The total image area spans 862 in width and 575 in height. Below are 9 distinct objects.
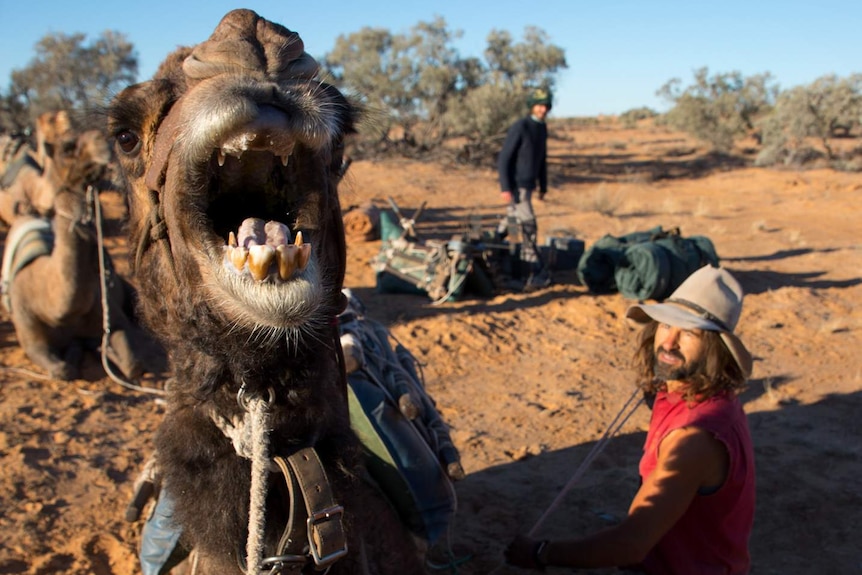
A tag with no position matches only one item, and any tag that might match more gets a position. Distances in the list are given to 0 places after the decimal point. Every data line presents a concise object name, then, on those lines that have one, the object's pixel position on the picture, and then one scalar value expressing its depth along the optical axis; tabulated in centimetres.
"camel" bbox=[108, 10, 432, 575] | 157
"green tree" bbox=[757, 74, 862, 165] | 2331
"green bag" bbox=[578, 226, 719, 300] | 791
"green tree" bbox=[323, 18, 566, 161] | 2173
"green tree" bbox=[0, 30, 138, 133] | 1984
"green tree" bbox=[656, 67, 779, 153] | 2789
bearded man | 285
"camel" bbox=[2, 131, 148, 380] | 578
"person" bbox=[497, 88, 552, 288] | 985
